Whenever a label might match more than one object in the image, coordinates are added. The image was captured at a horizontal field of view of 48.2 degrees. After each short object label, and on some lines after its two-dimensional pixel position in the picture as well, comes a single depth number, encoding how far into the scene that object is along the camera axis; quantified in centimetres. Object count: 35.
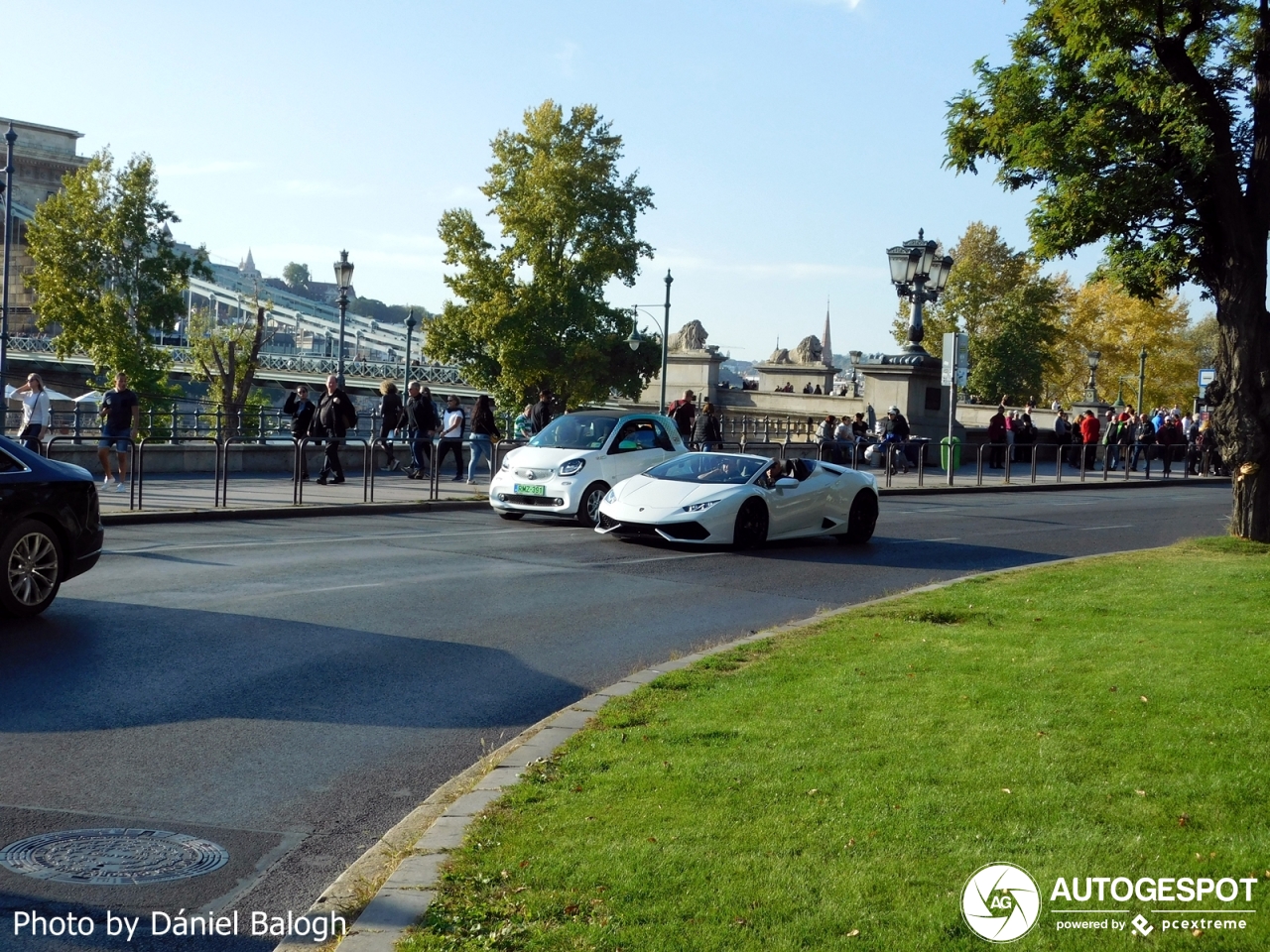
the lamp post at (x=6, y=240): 3394
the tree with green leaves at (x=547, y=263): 5519
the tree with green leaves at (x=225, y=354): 5422
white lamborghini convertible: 1677
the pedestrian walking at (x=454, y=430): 2664
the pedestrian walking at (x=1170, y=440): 4197
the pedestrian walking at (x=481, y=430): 2664
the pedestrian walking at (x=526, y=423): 2748
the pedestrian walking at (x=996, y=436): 3916
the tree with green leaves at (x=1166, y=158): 1616
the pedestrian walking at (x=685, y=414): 3098
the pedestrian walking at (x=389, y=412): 2803
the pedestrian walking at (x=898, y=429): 3578
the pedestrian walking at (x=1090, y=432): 4191
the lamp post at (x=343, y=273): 3654
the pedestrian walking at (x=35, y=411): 2175
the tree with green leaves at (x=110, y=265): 5550
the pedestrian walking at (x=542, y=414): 2688
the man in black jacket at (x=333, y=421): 2478
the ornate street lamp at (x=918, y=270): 3186
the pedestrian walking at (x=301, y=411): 2538
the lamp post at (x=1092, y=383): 5400
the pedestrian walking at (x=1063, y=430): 4250
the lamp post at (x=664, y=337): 4889
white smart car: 1941
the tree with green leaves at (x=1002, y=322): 6750
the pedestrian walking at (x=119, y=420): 2128
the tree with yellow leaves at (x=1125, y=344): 7094
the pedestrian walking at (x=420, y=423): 2731
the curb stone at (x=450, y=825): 436
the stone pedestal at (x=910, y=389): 3819
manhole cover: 502
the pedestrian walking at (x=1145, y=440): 4200
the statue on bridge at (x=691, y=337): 6950
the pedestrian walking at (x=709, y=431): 2930
